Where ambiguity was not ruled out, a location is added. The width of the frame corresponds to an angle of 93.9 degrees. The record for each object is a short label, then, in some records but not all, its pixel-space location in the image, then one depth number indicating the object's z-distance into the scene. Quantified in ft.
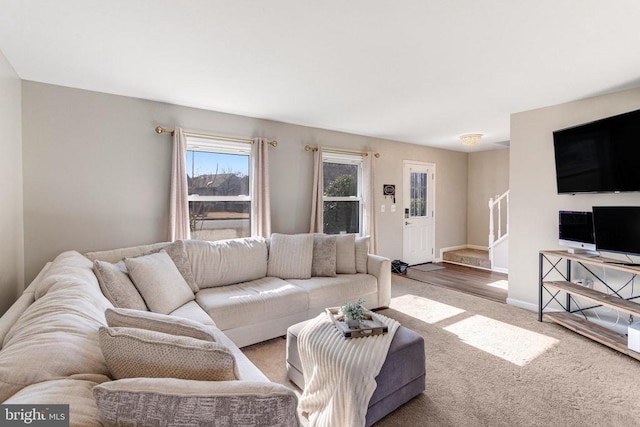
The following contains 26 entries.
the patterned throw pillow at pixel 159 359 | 3.20
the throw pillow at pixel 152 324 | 3.94
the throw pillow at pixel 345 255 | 11.78
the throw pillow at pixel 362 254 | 11.97
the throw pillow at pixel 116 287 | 6.55
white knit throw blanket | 5.38
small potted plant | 6.74
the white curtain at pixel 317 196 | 14.34
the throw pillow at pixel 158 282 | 7.44
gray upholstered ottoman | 5.76
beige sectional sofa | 2.60
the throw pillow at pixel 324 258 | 11.35
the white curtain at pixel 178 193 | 10.83
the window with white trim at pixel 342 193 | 15.64
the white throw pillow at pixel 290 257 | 11.00
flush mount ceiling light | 15.61
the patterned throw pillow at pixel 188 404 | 2.51
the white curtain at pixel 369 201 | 16.34
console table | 8.41
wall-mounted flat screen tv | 8.70
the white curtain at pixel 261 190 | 12.69
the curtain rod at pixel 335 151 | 14.42
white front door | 18.95
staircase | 17.64
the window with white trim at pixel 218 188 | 11.87
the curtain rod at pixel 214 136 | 10.78
